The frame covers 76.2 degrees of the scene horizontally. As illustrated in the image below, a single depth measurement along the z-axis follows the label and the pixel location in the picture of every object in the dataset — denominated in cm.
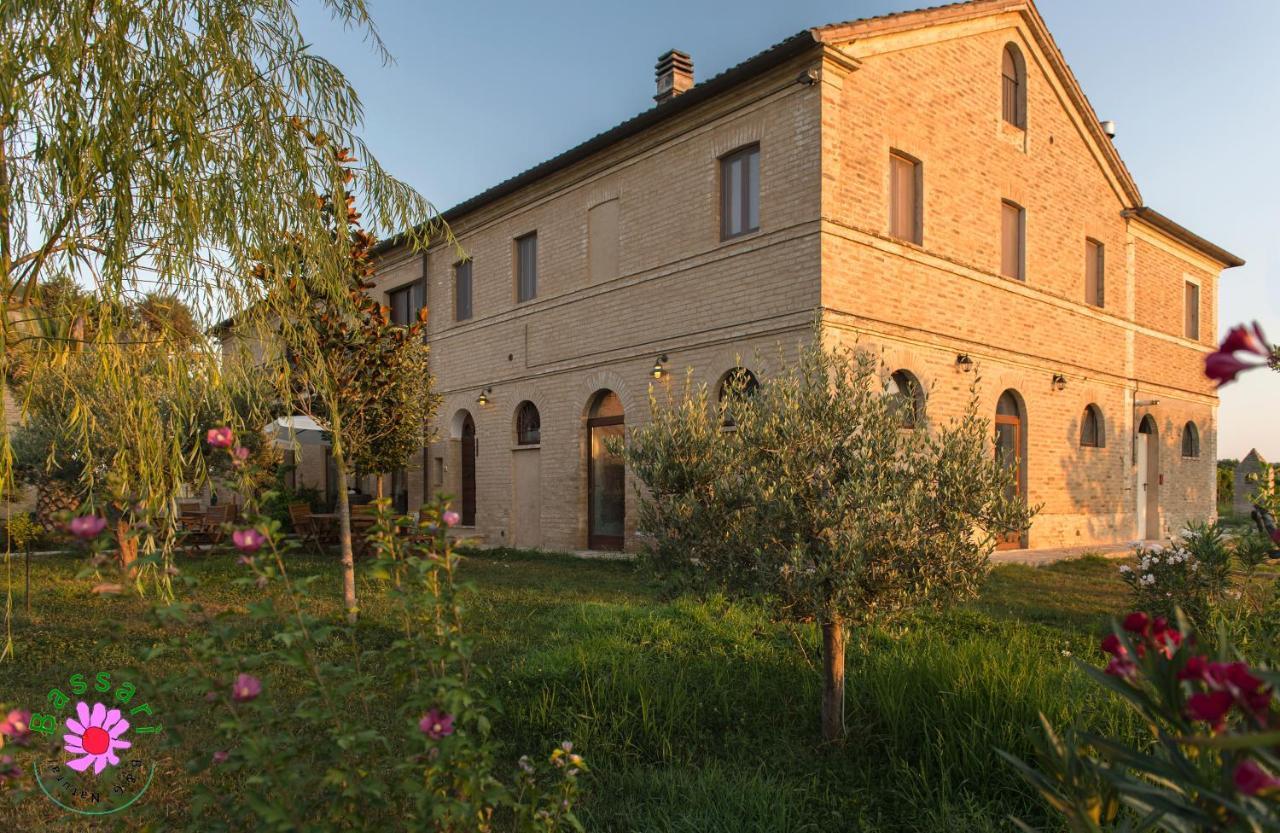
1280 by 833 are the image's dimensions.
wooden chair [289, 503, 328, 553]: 1365
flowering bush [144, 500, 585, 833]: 221
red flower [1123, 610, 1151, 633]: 157
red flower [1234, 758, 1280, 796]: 113
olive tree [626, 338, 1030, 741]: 415
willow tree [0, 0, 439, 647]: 403
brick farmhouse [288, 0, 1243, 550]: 1077
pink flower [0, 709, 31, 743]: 209
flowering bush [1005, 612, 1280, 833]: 119
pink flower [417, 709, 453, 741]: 219
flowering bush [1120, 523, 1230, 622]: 632
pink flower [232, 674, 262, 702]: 212
